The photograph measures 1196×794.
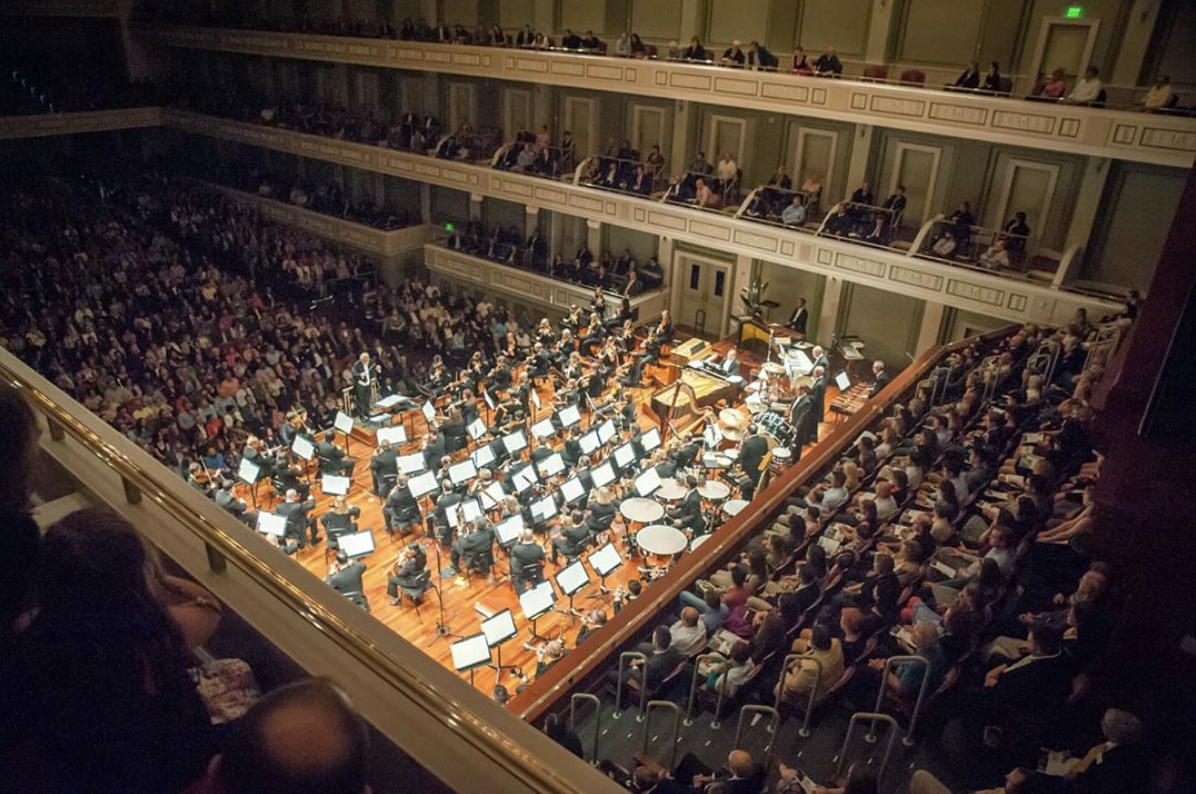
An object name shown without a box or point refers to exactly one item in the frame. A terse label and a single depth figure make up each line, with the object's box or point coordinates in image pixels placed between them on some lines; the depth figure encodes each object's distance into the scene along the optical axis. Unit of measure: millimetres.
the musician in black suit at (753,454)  10242
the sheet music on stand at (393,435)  11023
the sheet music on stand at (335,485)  10016
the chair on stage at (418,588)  9227
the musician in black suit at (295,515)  10047
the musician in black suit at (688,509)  9312
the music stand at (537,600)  7637
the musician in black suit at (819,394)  11273
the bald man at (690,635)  6039
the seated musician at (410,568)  9180
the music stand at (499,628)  7085
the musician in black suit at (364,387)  13617
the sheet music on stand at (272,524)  9320
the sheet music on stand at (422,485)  9930
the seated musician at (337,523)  9914
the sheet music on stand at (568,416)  11492
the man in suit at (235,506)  9516
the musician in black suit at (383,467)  11148
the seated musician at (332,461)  11234
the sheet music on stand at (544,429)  11180
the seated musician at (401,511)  10336
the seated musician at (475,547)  9570
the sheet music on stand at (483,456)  10959
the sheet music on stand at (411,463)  10625
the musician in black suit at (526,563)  9281
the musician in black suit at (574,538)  9594
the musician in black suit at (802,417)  10961
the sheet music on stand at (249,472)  10273
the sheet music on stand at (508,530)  9125
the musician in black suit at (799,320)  15211
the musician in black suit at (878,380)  12062
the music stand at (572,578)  7805
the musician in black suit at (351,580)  8633
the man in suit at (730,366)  13891
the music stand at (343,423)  11414
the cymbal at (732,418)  12062
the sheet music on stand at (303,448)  10672
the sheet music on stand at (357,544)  8859
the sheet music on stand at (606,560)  7938
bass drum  11118
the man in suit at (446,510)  9930
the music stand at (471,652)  6875
